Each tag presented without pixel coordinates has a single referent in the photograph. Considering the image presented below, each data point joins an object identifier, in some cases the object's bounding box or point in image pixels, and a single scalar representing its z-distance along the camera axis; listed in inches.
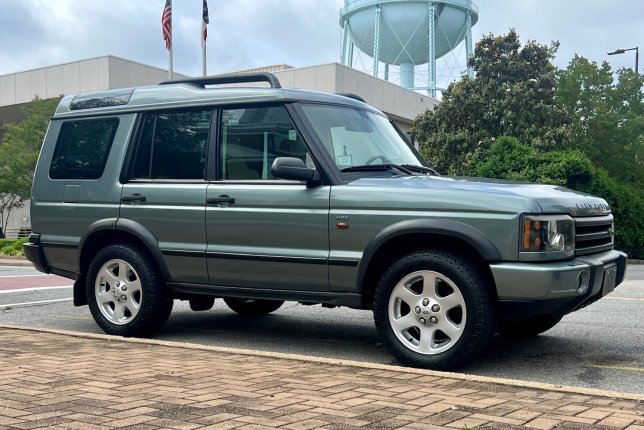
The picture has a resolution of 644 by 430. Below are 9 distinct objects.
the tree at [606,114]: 1326.3
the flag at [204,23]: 1104.8
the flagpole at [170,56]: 1123.3
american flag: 1095.0
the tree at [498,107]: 1277.1
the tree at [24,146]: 1414.9
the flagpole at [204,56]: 1109.1
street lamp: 1368.1
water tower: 2284.7
